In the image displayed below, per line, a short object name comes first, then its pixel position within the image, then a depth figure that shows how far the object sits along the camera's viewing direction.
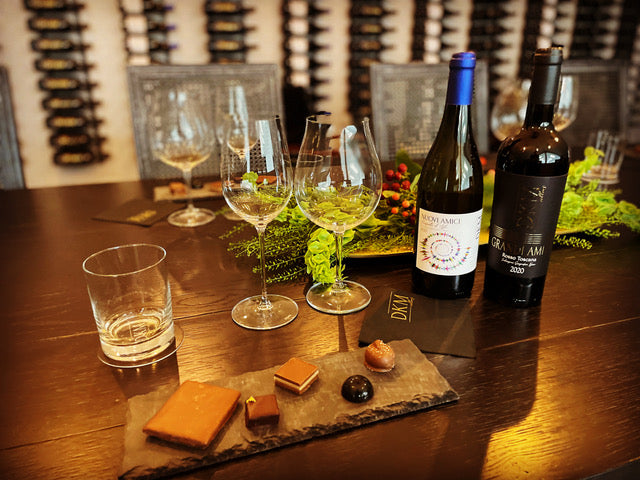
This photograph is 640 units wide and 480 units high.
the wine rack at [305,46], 3.90
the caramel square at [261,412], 0.48
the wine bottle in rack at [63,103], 3.51
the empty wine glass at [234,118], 0.69
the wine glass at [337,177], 0.68
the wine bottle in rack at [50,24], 3.31
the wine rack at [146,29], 3.52
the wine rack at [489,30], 4.32
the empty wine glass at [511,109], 1.72
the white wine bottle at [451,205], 0.71
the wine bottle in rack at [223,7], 3.64
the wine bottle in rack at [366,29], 4.04
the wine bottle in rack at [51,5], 3.28
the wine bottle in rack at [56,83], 3.46
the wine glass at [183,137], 1.17
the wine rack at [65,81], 3.36
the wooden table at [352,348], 0.46
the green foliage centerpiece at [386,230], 0.82
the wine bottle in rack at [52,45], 3.37
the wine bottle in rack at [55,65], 3.41
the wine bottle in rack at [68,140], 3.61
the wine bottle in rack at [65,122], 3.55
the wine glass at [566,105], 1.51
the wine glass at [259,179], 0.68
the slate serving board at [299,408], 0.45
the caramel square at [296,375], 0.52
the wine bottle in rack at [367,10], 3.99
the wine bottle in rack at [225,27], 3.69
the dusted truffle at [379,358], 0.56
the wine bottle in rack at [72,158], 3.65
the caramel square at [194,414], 0.46
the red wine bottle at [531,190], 0.66
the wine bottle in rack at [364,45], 4.11
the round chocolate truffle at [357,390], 0.51
